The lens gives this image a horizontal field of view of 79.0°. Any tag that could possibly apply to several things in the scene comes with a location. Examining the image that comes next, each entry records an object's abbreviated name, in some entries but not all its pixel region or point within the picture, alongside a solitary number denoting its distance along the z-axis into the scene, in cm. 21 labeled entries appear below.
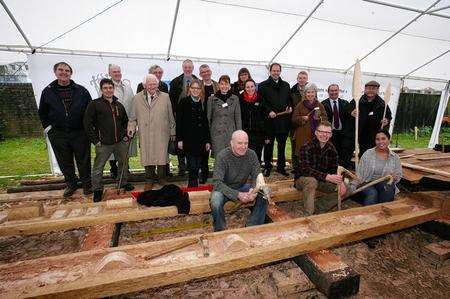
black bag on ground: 352
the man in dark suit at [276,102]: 529
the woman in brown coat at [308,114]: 491
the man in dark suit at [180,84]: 510
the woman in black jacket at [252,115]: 490
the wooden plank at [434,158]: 560
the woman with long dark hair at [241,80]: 539
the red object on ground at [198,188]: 409
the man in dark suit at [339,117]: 552
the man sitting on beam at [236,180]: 325
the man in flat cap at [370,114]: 524
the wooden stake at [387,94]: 464
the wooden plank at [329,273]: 231
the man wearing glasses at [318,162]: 374
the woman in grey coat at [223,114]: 457
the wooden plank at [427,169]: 440
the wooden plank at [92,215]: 300
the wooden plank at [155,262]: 192
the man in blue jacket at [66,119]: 416
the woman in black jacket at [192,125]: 443
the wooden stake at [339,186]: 361
